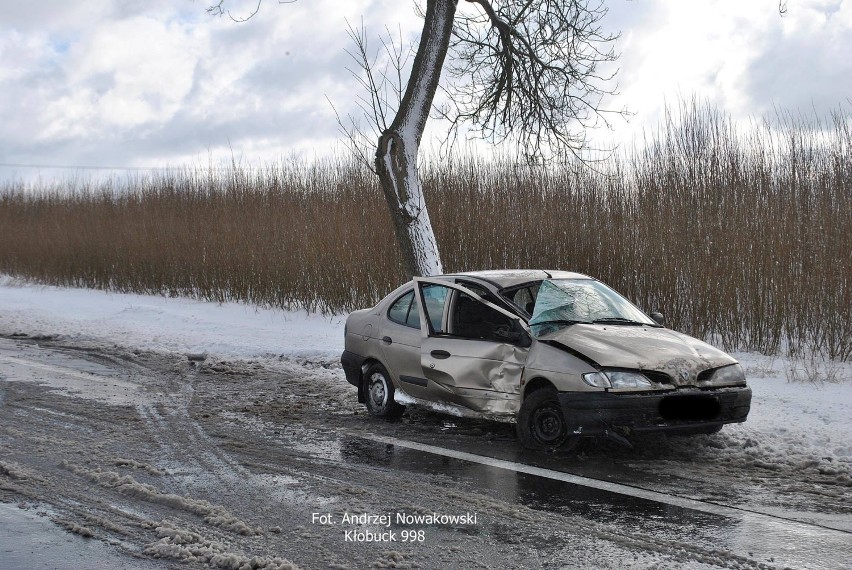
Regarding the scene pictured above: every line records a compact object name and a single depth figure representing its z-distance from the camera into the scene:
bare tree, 13.95
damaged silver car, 6.51
